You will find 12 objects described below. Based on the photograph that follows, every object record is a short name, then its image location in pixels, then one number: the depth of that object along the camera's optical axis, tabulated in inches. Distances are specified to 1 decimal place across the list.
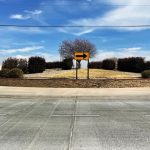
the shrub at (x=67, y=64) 914.7
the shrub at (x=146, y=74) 524.7
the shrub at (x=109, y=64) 987.0
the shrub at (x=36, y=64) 826.8
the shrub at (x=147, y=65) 897.5
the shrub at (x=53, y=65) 1019.4
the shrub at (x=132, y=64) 909.2
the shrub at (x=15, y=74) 524.5
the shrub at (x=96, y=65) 1060.2
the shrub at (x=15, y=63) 798.4
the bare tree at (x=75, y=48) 1090.5
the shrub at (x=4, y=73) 531.8
